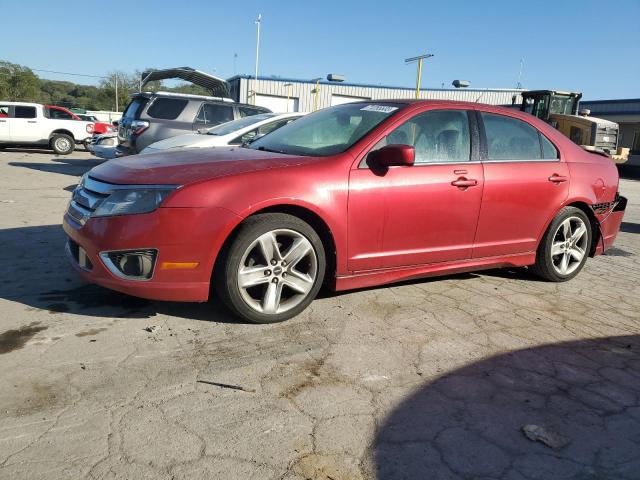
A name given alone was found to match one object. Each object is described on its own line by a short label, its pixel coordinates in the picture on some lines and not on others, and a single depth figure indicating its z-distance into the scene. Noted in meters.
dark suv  9.74
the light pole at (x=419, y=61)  14.92
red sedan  3.15
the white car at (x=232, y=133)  7.50
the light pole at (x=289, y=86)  35.53
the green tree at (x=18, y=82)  51.91
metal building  34.38
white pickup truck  16.66
